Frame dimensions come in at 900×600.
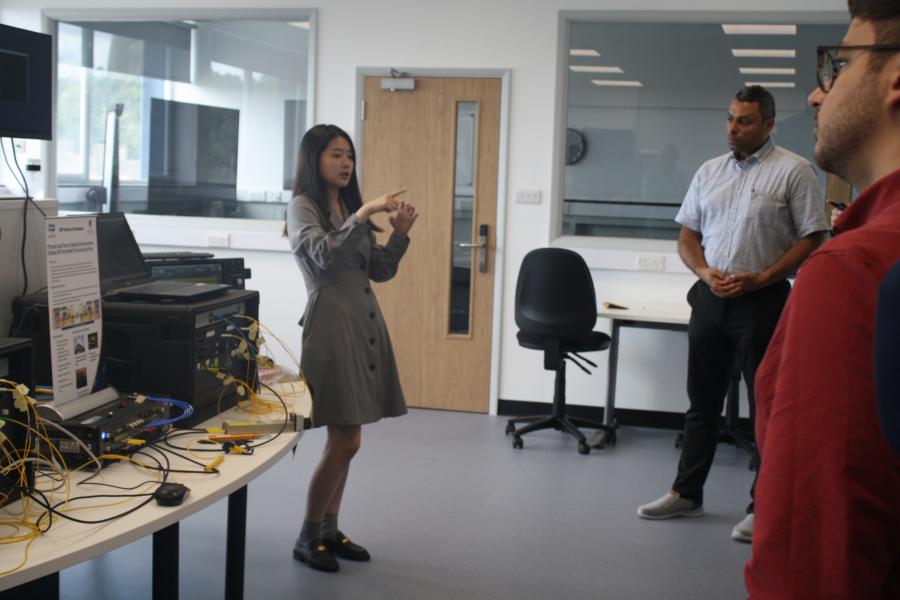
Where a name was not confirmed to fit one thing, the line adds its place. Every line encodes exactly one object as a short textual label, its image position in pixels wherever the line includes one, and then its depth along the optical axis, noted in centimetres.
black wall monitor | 237
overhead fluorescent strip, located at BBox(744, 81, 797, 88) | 530
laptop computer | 219
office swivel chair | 471
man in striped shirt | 334
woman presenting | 283
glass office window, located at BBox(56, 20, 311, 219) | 600
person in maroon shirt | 76
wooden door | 557
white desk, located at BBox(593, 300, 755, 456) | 481
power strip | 212
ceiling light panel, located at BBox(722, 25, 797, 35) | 529
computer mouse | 162
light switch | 549
